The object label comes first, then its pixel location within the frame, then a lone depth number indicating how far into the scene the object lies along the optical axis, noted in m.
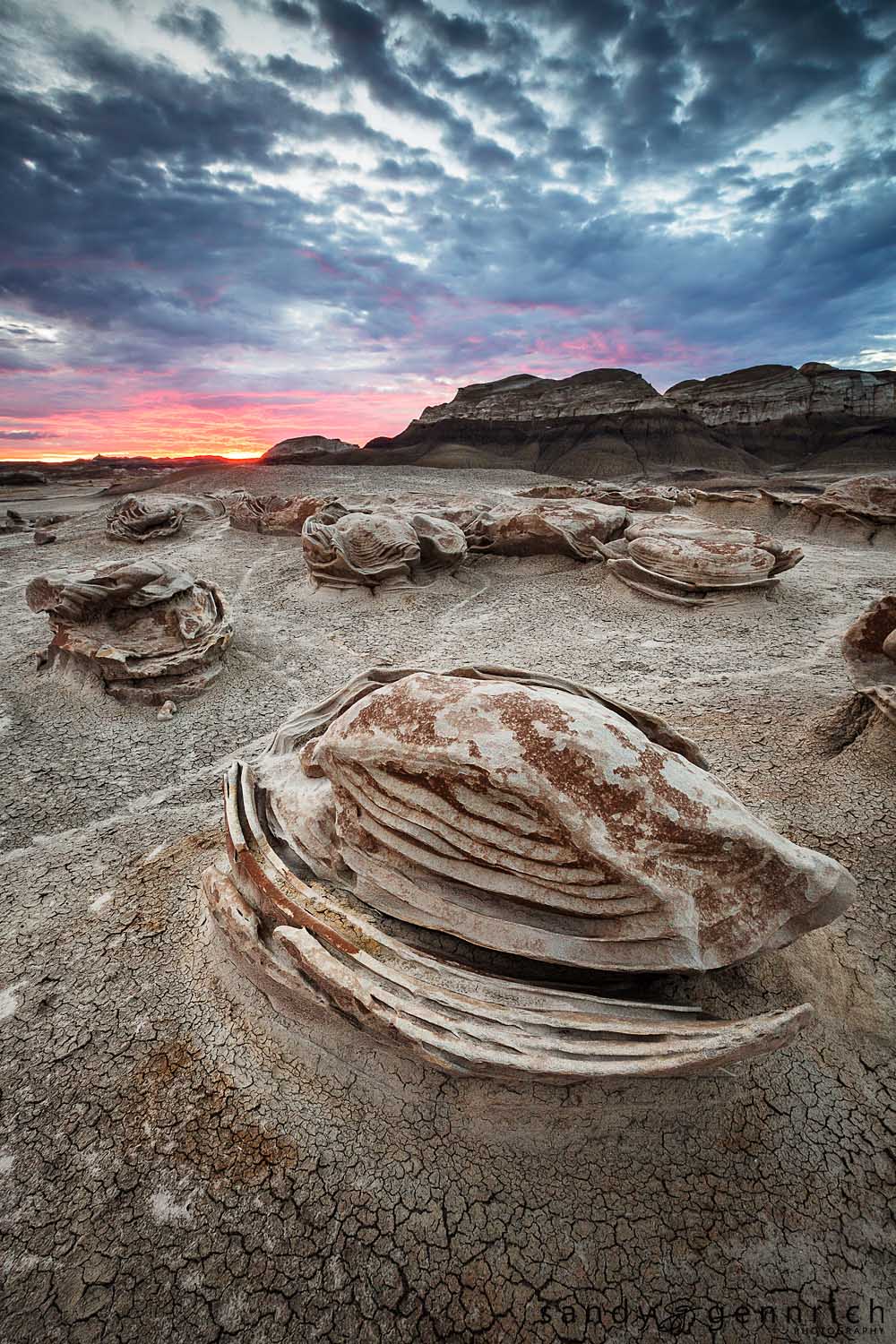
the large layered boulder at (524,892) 1.37
